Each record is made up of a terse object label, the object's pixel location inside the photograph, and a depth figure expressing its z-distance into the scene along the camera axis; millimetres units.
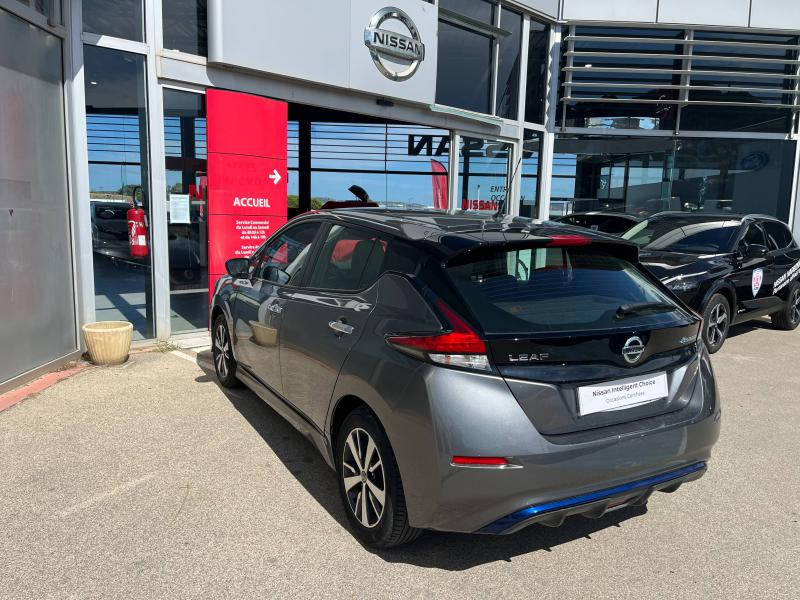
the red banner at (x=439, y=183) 10766
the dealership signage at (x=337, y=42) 6836
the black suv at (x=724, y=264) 6783
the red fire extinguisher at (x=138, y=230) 6879
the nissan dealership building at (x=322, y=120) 5754
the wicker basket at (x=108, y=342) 5957
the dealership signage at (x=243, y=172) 7035
